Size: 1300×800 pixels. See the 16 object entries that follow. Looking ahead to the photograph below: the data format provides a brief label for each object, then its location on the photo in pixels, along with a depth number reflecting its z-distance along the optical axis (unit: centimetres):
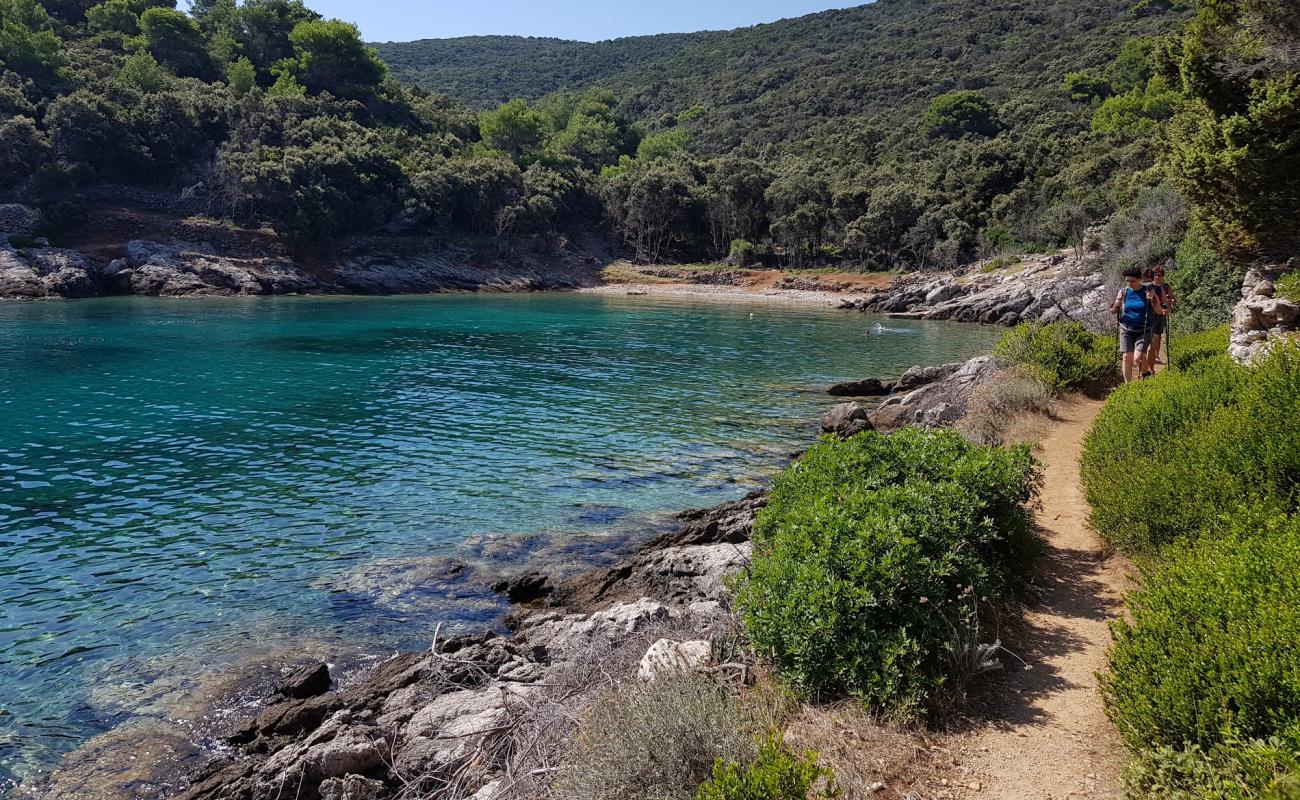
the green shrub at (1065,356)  1884
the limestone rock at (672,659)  638
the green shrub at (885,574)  595
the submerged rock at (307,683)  880
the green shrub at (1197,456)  727
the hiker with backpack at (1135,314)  1558
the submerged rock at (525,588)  1170
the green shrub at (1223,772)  374
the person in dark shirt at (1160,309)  1556
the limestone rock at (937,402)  1916
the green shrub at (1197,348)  1546
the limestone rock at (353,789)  683
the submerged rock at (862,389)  2777
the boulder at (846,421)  2005
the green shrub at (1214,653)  430
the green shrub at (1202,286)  2212
